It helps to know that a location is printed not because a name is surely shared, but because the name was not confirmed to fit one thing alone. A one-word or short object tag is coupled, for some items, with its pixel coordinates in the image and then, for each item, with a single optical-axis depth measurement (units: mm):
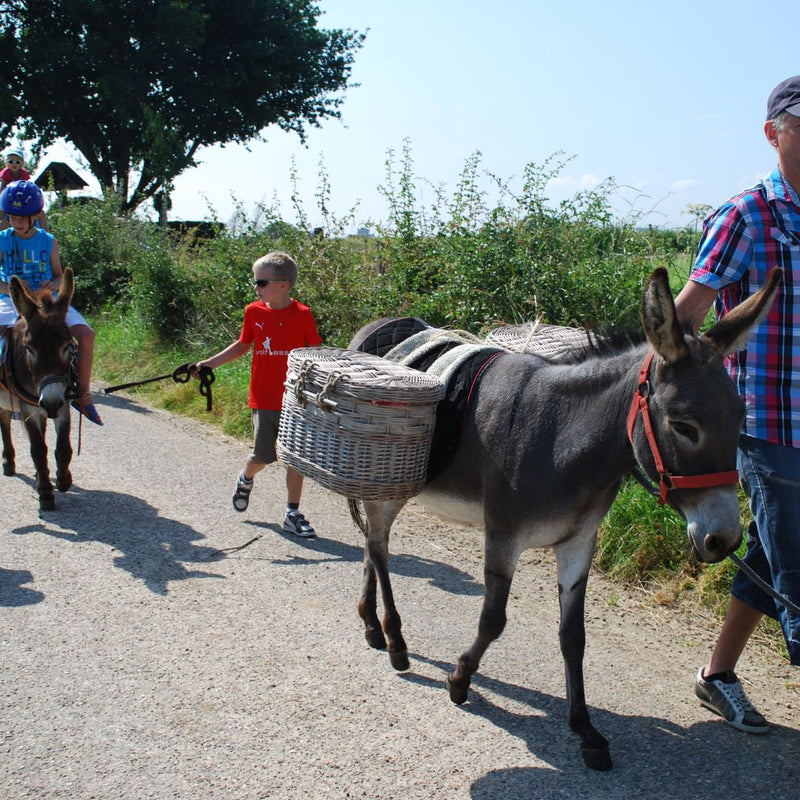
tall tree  28062
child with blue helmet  6266
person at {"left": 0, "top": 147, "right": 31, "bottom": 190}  9820
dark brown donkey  5703
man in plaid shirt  2799
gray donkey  2455
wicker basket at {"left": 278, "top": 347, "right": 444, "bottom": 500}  3133
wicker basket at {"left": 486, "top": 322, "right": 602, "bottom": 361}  3408
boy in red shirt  5410
